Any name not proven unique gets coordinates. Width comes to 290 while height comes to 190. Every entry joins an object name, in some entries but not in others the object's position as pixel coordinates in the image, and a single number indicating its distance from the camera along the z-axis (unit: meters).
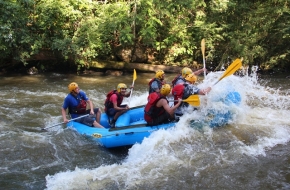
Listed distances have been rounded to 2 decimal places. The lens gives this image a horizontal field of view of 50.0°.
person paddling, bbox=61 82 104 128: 5.77
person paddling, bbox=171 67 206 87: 6.07
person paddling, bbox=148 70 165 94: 6.14
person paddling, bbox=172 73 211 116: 5.58
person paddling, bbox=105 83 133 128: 5.94
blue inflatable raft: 5.17
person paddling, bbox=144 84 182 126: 5.19
